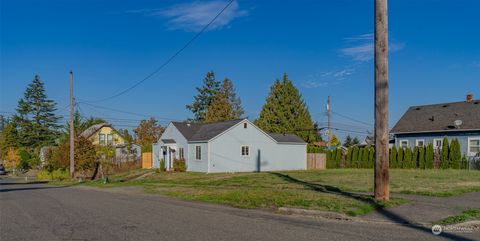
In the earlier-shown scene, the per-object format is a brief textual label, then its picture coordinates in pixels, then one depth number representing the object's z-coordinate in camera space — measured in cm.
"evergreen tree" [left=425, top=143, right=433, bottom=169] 3672
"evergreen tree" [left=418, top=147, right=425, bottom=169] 3697
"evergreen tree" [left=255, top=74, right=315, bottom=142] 6500
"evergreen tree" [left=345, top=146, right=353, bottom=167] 4238
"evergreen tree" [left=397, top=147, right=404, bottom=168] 3831
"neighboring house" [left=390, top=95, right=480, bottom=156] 3694
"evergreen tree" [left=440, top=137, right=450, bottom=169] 3594
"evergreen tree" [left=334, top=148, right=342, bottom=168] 4325
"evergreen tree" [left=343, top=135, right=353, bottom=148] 9412
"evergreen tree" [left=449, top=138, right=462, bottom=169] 3530
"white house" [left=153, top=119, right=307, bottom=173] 3684
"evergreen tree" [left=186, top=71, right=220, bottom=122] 8112
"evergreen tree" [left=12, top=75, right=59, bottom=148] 8606
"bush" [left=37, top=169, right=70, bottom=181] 3852
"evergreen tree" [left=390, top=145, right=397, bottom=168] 3875
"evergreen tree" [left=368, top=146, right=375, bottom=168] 4050
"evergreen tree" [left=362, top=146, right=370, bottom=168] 4103
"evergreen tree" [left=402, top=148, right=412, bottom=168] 3776
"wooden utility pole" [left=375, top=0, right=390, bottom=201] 1230
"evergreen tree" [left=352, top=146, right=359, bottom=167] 4179
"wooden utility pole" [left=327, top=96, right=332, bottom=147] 4879
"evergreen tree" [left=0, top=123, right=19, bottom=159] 8294
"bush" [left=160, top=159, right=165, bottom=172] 3925
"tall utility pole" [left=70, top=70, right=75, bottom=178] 3450
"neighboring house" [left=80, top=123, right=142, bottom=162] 4850
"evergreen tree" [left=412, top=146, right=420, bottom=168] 3746
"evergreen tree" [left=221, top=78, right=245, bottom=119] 7706
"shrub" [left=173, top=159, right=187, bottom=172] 3841
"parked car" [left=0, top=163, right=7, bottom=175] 6535
